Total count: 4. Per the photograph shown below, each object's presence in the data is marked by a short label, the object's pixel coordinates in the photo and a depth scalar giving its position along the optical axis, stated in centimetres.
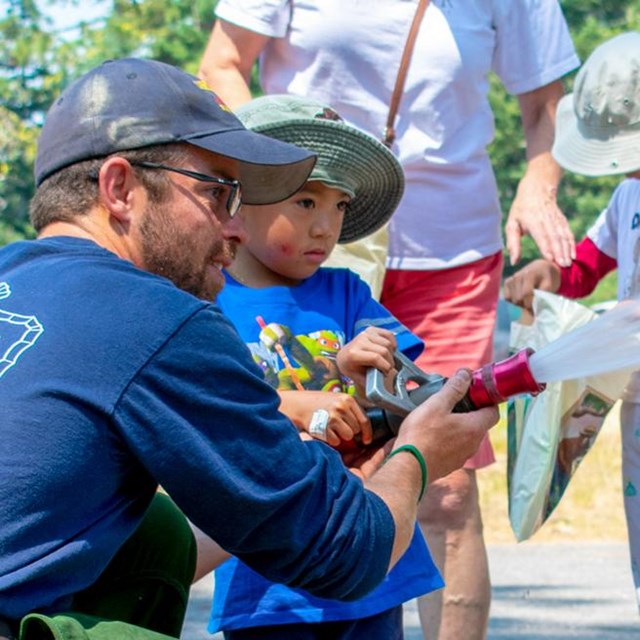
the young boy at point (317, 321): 318
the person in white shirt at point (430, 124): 418
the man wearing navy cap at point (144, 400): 235
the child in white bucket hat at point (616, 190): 410
